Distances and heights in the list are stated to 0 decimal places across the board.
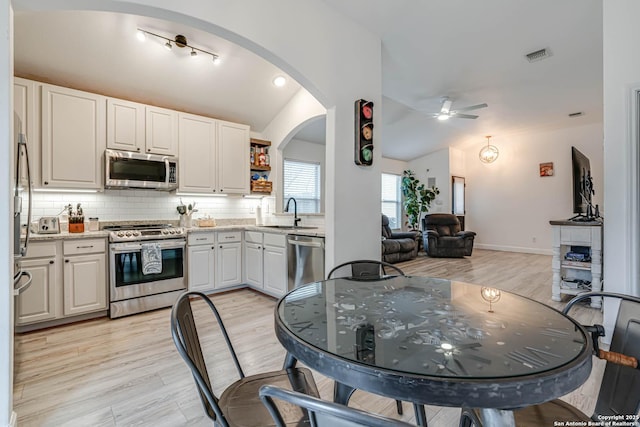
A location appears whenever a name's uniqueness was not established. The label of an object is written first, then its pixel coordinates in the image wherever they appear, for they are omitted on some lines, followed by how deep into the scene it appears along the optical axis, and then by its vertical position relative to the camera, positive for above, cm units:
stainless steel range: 327 -64
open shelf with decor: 481 +75
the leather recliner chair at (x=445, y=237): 694 -57
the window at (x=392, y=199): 855 +39
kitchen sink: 428 -21
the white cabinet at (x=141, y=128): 354 +104
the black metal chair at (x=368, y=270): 182 -43
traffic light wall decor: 297 +79
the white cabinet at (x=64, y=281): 286 -68
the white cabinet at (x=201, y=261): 385 -63
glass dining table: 73 -40
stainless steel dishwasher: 334 -53
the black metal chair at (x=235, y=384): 93 -69
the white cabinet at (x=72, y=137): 313 +81
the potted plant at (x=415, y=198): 824 +40
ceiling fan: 498 +168
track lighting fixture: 315 +186
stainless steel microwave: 348 +51
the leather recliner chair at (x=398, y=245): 614 -67
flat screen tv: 411 +37
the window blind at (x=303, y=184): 619 +61
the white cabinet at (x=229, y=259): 413 -64
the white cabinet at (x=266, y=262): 375 -65
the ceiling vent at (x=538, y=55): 368 +195
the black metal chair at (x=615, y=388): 99 -60
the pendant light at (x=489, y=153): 799 +157
